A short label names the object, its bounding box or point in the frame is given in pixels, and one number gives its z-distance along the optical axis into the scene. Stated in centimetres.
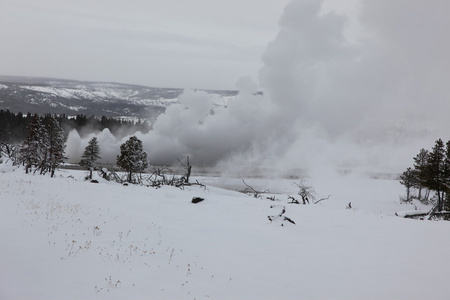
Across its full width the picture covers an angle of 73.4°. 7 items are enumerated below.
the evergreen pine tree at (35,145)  4959
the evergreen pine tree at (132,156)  6525
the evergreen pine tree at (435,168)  5064
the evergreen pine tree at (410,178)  7062
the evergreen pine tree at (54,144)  5309
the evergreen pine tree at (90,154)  7219
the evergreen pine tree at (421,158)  6807
